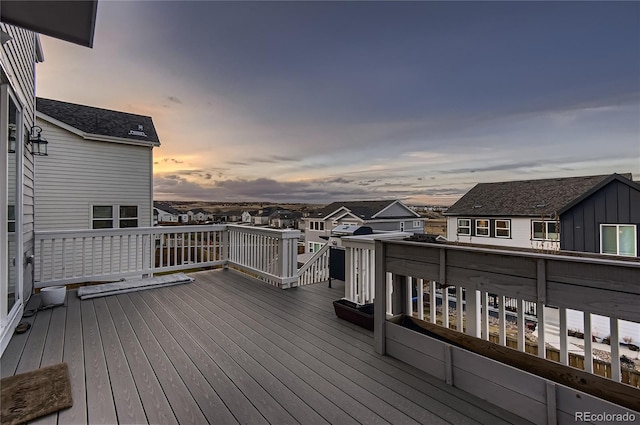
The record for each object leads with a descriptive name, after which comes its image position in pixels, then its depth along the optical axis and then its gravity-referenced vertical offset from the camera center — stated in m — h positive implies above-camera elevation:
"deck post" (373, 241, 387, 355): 2.44 -0.76
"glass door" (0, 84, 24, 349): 2.61 +0.06
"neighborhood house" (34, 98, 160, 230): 7.42 +1.31
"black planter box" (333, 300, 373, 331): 2.99 -1.08
